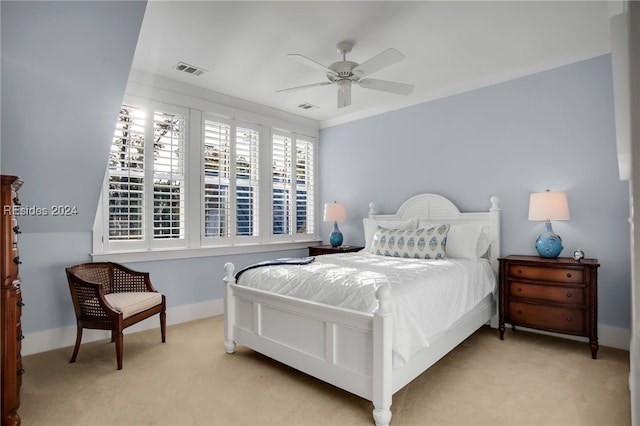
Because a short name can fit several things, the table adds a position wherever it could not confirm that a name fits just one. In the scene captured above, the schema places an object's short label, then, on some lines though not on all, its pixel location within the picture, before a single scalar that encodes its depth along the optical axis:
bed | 2.16
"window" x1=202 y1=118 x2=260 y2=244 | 4.45
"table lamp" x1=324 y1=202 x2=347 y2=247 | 5.15
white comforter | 2.27
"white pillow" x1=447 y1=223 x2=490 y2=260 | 3.72
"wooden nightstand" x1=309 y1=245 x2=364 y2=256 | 4.98
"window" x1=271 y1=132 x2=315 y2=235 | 5.25
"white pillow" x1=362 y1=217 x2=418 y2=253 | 4.36
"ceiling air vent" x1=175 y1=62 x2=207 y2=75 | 3.66
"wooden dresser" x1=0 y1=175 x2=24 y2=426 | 1.90
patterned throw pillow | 3.67
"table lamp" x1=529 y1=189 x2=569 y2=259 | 3.27
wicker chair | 2.94
